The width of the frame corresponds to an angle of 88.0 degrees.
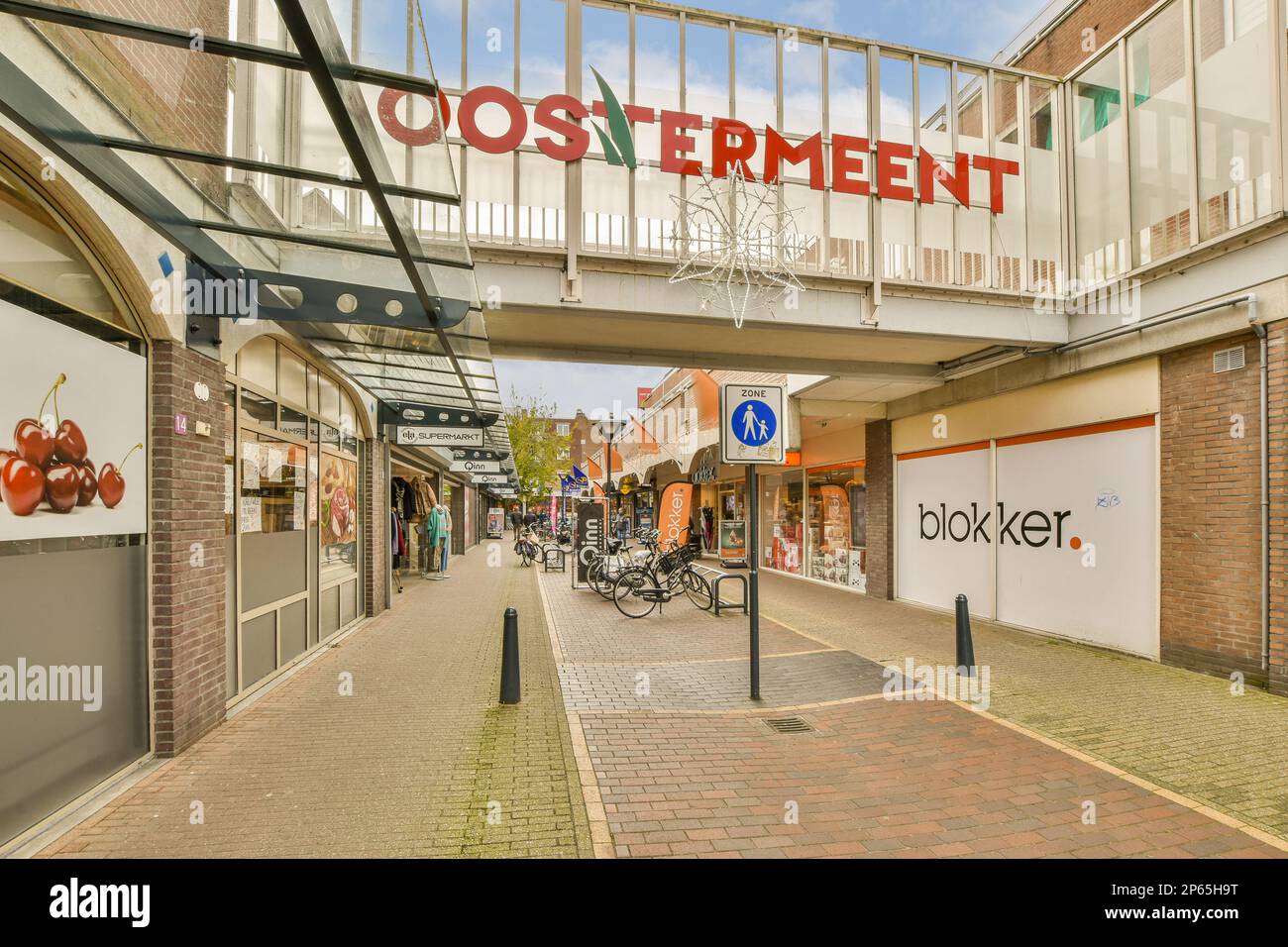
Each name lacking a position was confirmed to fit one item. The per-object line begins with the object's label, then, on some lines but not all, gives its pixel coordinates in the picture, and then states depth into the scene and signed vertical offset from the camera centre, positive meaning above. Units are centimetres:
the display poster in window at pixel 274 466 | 670 +28
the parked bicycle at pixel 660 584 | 1140 -172
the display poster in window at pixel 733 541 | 2192 -173
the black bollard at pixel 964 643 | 703 -165
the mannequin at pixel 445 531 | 1706 -104
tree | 3438 +237
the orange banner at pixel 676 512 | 1420 -50
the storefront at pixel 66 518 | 336 -13
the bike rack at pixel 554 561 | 1910 -221
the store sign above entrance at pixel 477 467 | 1920 +75
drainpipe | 649 -19
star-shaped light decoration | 765 +284
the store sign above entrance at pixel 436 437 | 1107 +91
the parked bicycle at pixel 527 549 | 2079 -186
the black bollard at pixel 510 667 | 610 -161
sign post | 628 +54
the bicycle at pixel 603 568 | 1277 -159
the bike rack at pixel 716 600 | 1135 -190
